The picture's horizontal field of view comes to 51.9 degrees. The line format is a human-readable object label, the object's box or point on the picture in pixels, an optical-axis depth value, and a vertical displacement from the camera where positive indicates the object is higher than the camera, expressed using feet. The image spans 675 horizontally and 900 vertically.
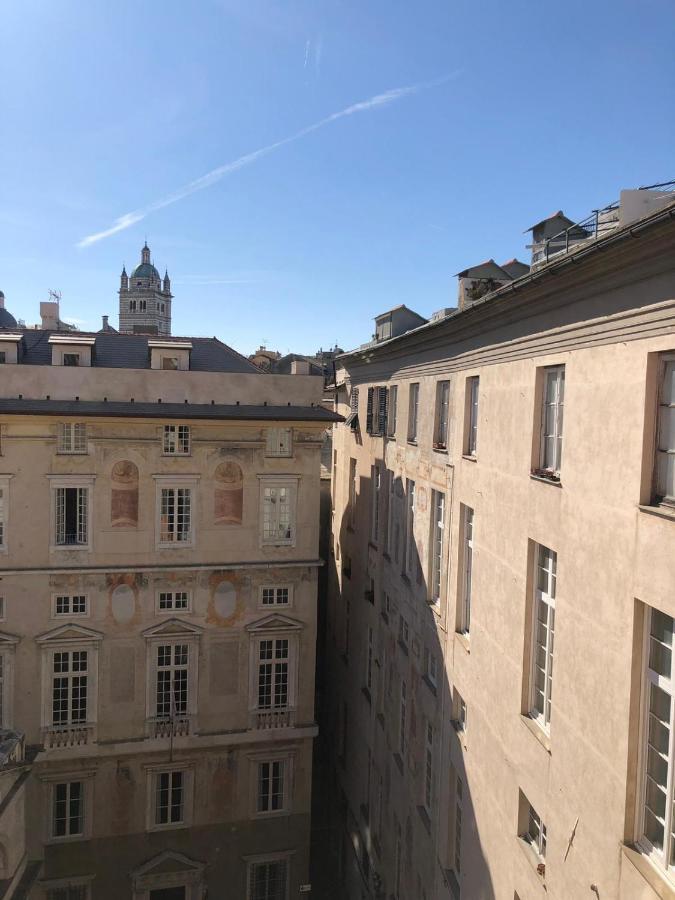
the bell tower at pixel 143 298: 458.50 +67.56
